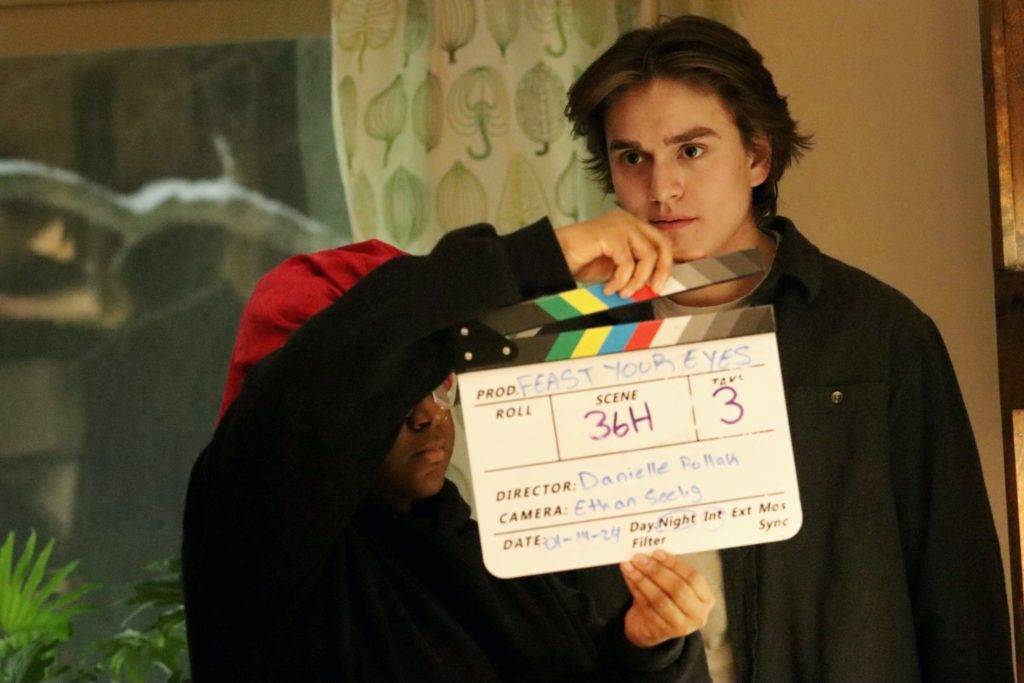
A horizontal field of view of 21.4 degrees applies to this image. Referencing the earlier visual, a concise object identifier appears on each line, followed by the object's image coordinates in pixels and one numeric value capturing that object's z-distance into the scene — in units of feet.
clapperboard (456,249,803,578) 8.15
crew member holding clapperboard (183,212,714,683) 7.91
